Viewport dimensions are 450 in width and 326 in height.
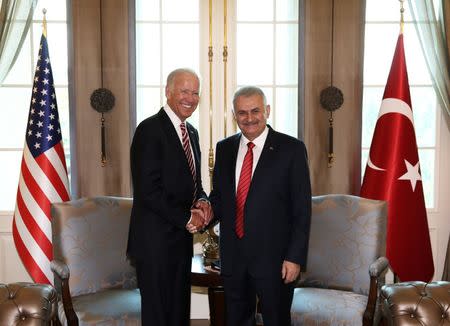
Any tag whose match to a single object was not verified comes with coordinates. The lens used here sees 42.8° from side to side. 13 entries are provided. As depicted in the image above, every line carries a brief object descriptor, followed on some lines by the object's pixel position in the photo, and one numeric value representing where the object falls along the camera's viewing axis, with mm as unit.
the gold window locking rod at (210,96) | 3783
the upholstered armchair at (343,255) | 3010
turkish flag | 3592
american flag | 3535
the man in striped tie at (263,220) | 2545
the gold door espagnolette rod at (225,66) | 3834
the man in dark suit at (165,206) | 2641
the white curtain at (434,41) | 3729
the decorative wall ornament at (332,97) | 3754
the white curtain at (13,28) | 3666
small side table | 3068
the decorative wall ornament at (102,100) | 3730
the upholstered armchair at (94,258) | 2926
